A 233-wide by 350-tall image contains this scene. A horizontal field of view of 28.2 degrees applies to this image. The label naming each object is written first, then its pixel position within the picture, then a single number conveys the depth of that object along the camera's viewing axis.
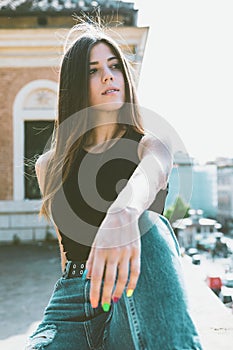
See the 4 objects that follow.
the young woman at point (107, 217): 0.90
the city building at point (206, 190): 79.00
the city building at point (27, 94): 9.19
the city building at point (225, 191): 67.06
